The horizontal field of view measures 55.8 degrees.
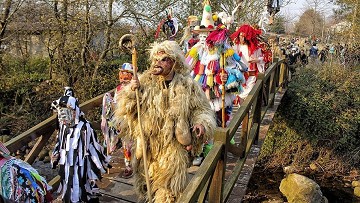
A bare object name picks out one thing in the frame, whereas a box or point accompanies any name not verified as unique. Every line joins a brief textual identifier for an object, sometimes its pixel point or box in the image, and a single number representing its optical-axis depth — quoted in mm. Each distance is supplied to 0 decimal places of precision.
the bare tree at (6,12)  9883
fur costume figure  2893
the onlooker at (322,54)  17884
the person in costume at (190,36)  6573
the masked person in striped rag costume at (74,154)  3527
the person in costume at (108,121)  4203
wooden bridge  2590
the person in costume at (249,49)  6703
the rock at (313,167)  11961
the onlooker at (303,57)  17062
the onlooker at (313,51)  20141
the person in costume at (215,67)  4520
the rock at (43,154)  10492
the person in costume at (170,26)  6301
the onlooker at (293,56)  15938
